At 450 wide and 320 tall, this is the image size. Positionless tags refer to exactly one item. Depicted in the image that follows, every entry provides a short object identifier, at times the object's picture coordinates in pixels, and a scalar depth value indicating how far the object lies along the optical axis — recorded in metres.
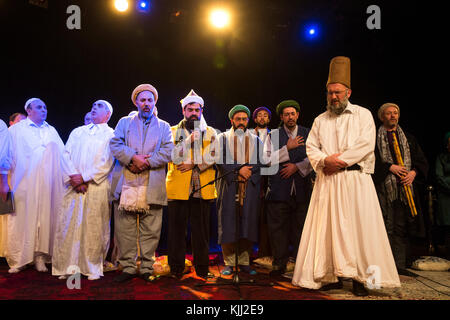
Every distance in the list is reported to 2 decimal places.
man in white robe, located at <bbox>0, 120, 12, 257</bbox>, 4.11
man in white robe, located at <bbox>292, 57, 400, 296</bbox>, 3.16
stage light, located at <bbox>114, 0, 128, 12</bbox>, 6.11
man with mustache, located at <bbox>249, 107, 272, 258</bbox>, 4.78
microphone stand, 3.34
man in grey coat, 3.73
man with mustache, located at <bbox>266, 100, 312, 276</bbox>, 4.20
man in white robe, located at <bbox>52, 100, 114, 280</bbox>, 3.89
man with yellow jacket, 3.94
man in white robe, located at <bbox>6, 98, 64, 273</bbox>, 4.25
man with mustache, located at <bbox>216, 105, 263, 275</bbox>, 4.18
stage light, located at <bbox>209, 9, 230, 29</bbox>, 6.32
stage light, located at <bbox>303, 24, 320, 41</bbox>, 6.72
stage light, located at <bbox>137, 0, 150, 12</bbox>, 6.14
